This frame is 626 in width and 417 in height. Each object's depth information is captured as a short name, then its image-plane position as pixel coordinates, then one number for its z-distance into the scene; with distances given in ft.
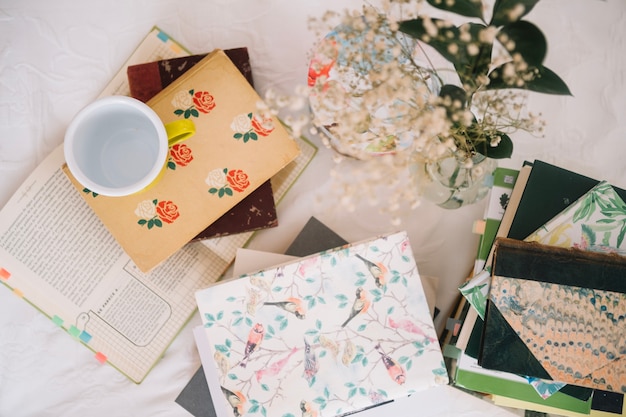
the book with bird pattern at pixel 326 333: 2.16
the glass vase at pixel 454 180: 2.07
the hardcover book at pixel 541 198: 2.08
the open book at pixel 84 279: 2.44
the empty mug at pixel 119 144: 2.05
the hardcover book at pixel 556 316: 1.91
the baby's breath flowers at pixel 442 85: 1.48
